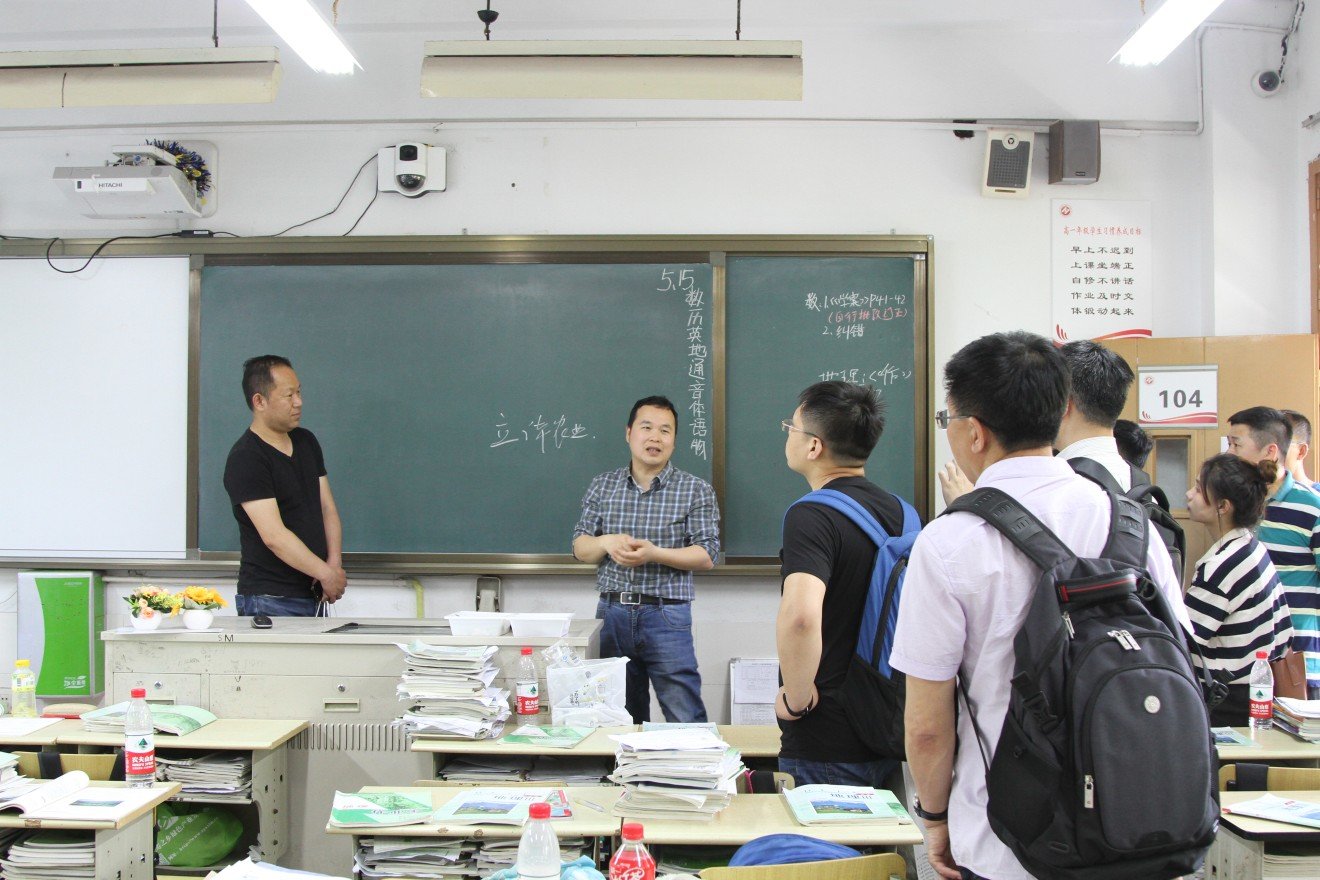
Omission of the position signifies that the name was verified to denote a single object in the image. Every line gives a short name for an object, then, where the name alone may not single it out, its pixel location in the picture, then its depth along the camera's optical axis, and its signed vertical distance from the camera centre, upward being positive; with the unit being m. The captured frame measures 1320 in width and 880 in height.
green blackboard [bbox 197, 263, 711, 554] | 4.16 +0.39
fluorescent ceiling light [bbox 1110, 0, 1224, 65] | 3.14 +1.55
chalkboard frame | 4.10 +0.95
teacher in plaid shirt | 3.49 -0.33
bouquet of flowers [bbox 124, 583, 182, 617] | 3.03 -0.45
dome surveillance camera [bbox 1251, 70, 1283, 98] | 4.10 +1.70
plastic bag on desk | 2.76 -0.65
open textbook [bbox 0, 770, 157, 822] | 2.18 -0.81
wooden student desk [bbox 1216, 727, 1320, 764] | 2.57 -0.79
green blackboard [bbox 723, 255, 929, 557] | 4.12 +0.50
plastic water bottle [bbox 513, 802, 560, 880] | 1.57 -0.66
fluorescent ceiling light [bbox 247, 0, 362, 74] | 3.06 +1.51
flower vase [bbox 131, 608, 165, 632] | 3.03 -0.51
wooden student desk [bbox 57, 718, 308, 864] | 2.73 -0.84
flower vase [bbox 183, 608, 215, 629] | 3.09 -0.51
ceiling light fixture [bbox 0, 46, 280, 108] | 3.25 +1.37
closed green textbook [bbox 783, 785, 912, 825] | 1.97 -0.74
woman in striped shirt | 2.85 -0.38
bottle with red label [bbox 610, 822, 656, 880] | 1.58 -0.67
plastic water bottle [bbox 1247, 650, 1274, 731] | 2.80 -0.68
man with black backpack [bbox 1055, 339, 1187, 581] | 2.16 +0.13
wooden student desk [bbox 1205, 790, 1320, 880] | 2.05 -0.86
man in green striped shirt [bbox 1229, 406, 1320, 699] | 3.11 -0.27
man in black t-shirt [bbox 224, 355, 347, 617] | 3.46 -0.15
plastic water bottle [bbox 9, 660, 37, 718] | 2.97 -0.72
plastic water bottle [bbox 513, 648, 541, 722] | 2.78 -0.69
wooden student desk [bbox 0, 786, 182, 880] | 2.16 -0.91
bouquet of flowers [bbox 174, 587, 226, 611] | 3.12 -0.44
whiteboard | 4.28 +0.26
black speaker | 4.02 +1.37
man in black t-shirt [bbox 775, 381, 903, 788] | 2.06 -0.26
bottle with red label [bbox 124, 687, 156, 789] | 2.46 -0.77
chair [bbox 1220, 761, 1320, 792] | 2.35 -0.78
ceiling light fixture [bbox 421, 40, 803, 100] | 3.23 +1.39
